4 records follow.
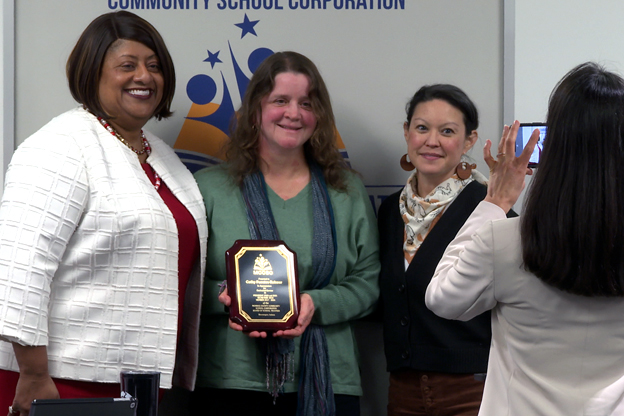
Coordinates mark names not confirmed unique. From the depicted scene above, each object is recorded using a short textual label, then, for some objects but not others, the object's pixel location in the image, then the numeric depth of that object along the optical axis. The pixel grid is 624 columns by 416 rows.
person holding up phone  3.43
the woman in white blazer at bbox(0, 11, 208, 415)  3.81
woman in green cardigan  4.18
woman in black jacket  4.17
